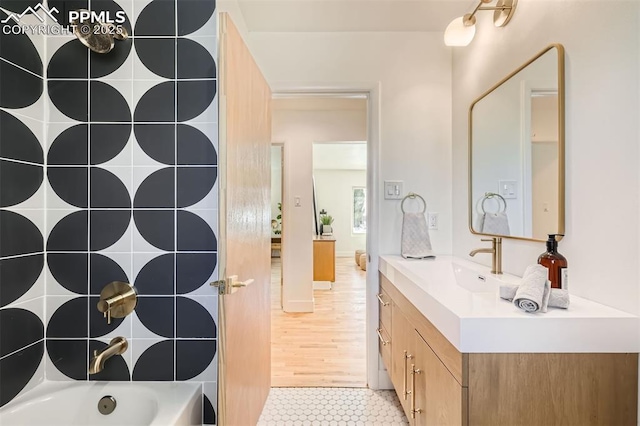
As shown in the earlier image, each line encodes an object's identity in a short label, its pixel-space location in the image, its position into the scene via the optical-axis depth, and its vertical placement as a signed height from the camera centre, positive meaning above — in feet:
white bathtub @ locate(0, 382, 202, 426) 4.05 -2.63
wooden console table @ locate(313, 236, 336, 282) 15.39 -2.48
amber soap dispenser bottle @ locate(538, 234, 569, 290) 3.24 -0.57
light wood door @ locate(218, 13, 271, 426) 3.86 -0.26
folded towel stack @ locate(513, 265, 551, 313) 2.85 -0.78
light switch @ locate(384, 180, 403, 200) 6.72 +0.50
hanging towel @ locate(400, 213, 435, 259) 6.31 -0.56
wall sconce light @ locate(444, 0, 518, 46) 4.72 +3.10
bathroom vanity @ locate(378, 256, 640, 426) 2.75 -1.43
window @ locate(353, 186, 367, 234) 26.27 +0.24
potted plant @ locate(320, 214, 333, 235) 19.70 -0.94
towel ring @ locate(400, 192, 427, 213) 6.72 +0.31
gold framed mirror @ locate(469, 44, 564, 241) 3.75 +0.88
